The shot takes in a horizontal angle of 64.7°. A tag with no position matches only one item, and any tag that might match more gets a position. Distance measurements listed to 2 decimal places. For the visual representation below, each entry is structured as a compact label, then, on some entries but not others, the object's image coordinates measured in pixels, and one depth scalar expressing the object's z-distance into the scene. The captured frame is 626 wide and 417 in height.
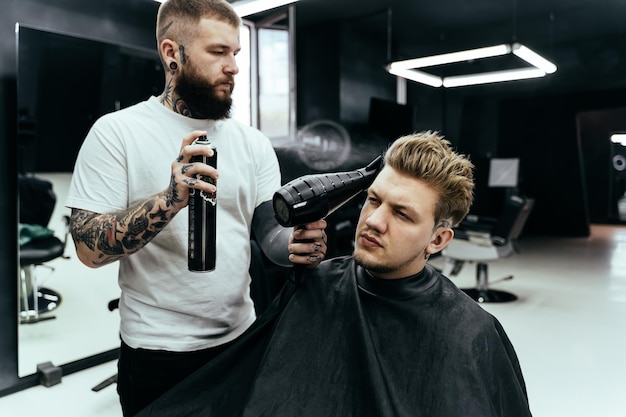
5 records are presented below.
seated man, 1.07
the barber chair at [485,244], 4.30
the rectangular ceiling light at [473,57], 4.65
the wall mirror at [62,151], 2.63
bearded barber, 0.99
